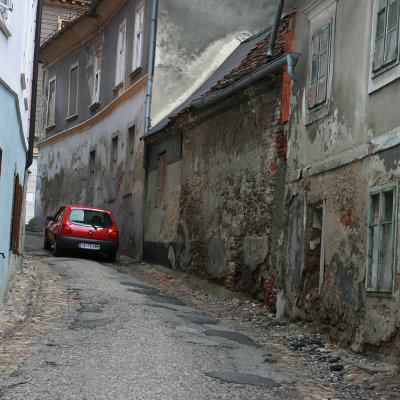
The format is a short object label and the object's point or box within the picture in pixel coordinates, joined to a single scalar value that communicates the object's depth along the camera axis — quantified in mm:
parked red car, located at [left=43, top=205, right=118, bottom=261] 20047
